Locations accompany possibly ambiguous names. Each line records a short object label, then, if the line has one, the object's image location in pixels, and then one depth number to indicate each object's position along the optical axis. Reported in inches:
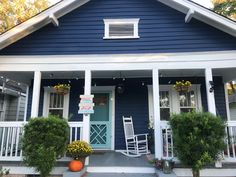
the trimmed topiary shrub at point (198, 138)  171.3
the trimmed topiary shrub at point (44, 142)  174.9
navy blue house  225.0
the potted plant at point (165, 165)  178.5
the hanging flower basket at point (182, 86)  261.3
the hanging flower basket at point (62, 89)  272.0
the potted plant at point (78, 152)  189.5
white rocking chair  265.9
